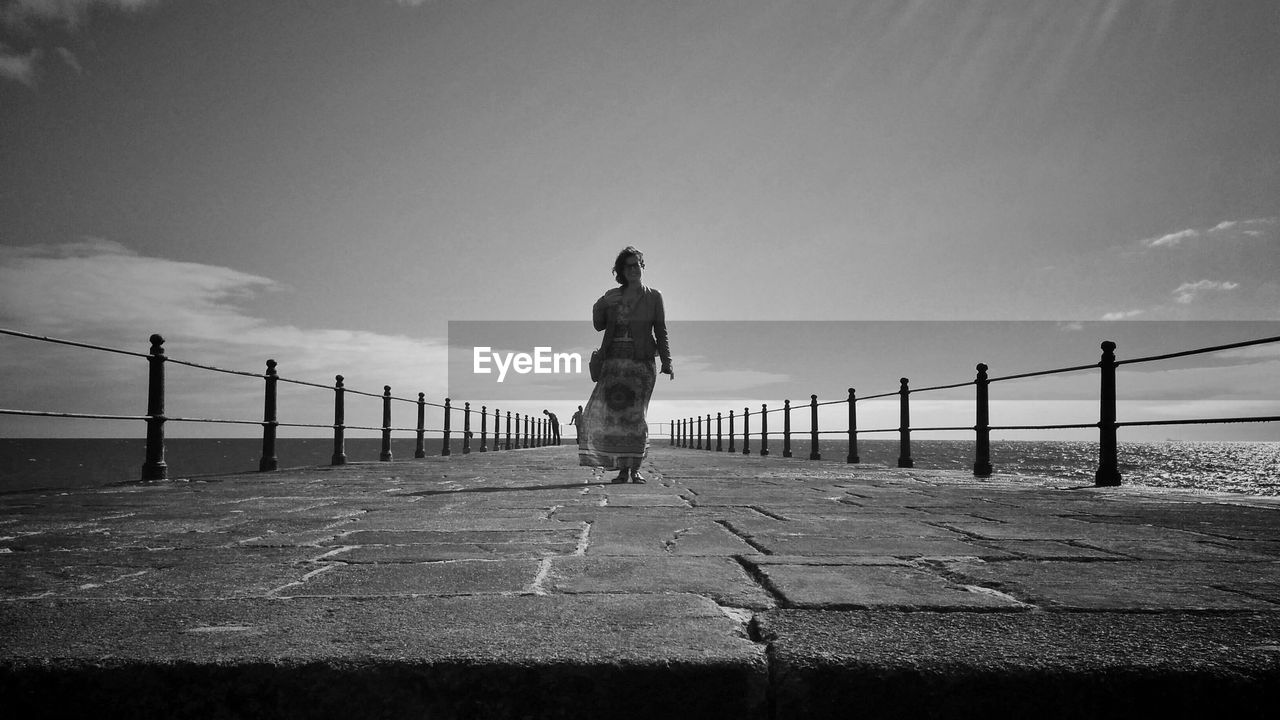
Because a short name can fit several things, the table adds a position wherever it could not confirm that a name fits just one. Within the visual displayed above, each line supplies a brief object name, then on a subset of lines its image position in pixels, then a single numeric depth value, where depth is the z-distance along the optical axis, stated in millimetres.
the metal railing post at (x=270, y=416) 7402
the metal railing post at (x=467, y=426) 15492
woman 6109
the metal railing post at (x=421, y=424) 12531
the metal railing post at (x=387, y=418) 10688
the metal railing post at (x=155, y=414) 5699
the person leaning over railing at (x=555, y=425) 33075
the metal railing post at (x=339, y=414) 9008
